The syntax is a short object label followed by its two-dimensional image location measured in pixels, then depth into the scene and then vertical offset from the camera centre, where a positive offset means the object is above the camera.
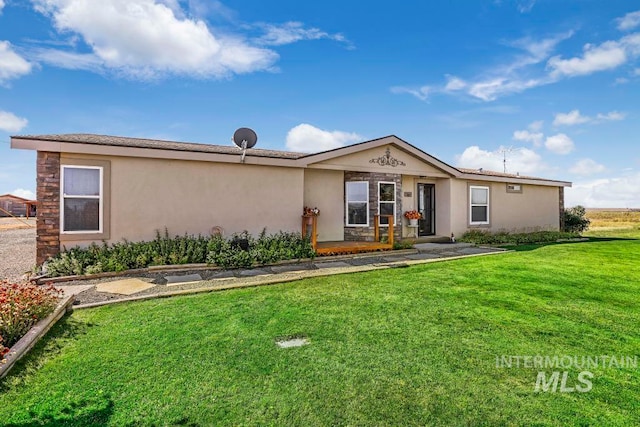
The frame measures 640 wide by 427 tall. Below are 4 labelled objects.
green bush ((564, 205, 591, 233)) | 18.36 -0.18
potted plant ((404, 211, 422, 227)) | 12.86 +0.07
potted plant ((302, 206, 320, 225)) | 10.06 +0.15
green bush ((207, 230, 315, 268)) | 8.00 -0.87
